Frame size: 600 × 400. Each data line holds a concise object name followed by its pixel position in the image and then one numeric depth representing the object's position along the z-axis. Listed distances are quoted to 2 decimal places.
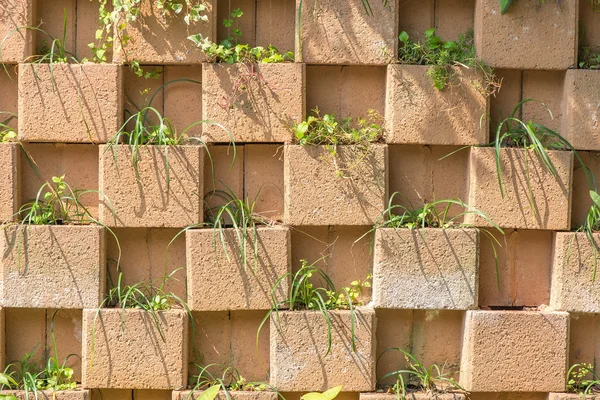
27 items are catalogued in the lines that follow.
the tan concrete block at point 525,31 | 2.82
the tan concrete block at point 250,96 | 2.78
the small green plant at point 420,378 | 2.83
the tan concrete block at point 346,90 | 2.88
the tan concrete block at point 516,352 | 2.81
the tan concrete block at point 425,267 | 2.79
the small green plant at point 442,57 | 2.80
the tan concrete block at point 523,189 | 2.80
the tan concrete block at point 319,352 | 2.78
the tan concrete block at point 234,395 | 2.76
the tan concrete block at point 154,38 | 2.79
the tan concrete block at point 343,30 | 2.79
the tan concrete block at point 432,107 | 2.81
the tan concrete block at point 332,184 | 2.79
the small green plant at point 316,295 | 2.77
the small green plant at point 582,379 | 2.85
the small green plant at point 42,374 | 2.77
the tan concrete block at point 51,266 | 2.75
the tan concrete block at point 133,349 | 2.76
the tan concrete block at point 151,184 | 2.76
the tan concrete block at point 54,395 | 2.74
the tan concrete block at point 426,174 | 2.89
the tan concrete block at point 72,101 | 2.77
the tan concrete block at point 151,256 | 2.86
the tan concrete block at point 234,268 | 2.77
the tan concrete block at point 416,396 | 2.79
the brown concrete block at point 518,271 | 2.90
